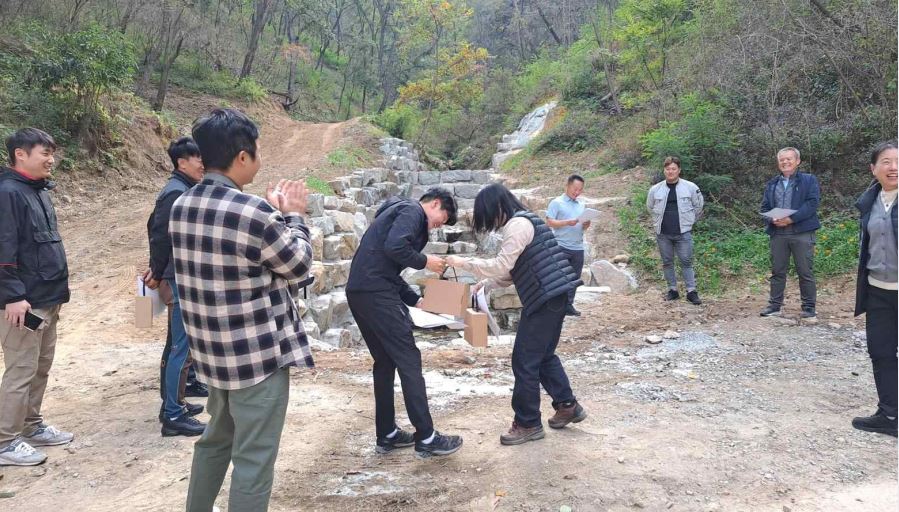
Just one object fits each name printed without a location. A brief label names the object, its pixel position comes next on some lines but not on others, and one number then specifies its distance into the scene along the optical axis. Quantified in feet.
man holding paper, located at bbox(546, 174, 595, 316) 23.61
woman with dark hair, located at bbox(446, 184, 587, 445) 11.13
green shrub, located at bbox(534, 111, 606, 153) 52.06
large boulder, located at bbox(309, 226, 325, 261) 26.55
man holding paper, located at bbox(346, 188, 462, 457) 10.87
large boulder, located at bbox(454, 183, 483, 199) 52.08
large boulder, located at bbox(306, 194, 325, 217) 29.96
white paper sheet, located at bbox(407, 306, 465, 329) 21.26
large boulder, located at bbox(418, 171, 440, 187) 59.40
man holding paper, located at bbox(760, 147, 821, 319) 19.97
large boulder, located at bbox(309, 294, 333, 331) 23.00
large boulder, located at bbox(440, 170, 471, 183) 58.29
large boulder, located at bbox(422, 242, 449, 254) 37.63
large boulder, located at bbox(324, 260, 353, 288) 25.99
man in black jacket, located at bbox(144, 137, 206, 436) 11.37
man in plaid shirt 6.86
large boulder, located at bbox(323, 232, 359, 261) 28.07
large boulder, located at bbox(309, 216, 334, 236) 28.45
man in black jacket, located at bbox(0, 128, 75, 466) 10.34
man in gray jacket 23.25
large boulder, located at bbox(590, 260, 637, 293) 27.50
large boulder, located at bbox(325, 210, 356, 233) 31.22
